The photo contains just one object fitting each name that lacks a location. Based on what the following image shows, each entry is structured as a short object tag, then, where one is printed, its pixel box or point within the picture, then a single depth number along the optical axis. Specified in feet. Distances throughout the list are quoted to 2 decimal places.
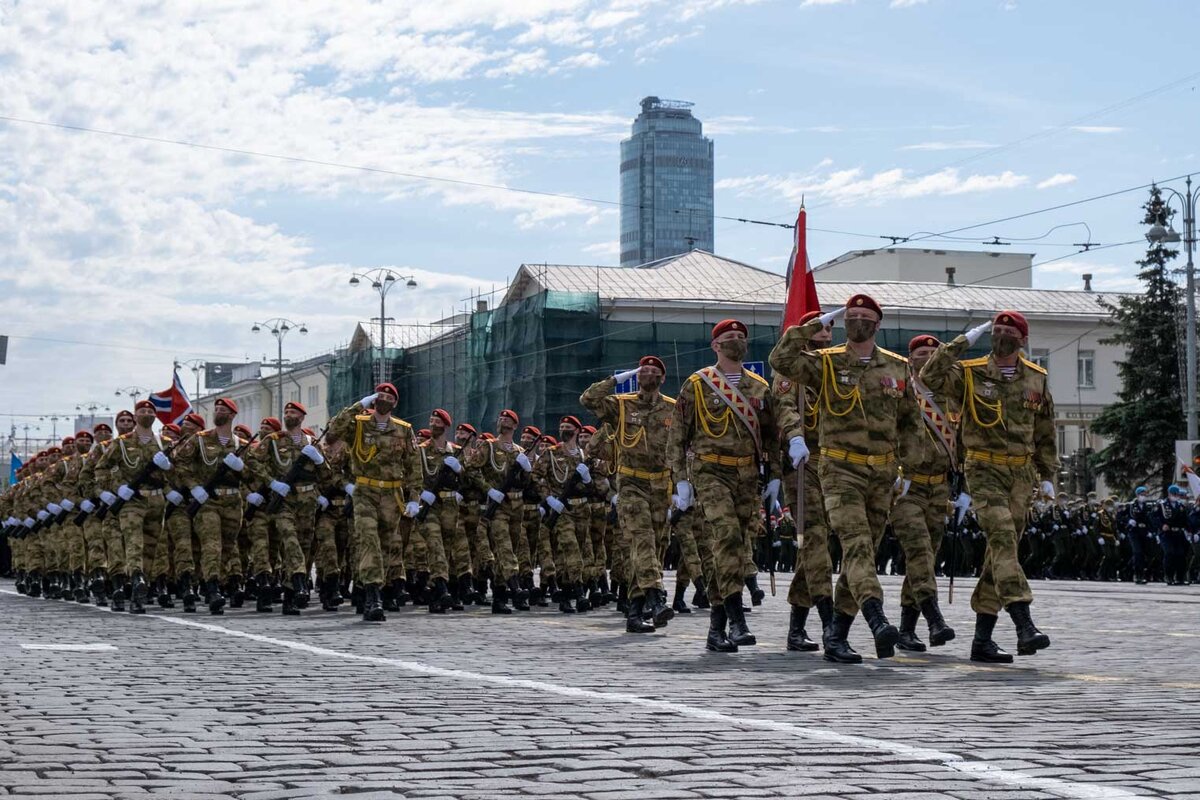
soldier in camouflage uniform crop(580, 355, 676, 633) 44.21
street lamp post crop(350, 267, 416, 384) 184.24
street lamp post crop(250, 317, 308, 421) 224.94
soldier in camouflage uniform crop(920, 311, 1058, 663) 34.68
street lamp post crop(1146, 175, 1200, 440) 126.31
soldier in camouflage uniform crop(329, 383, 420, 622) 50.62
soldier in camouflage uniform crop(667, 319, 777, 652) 37.47
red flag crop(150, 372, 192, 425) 120.26
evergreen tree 179.22
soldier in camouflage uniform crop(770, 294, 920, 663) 34.32
